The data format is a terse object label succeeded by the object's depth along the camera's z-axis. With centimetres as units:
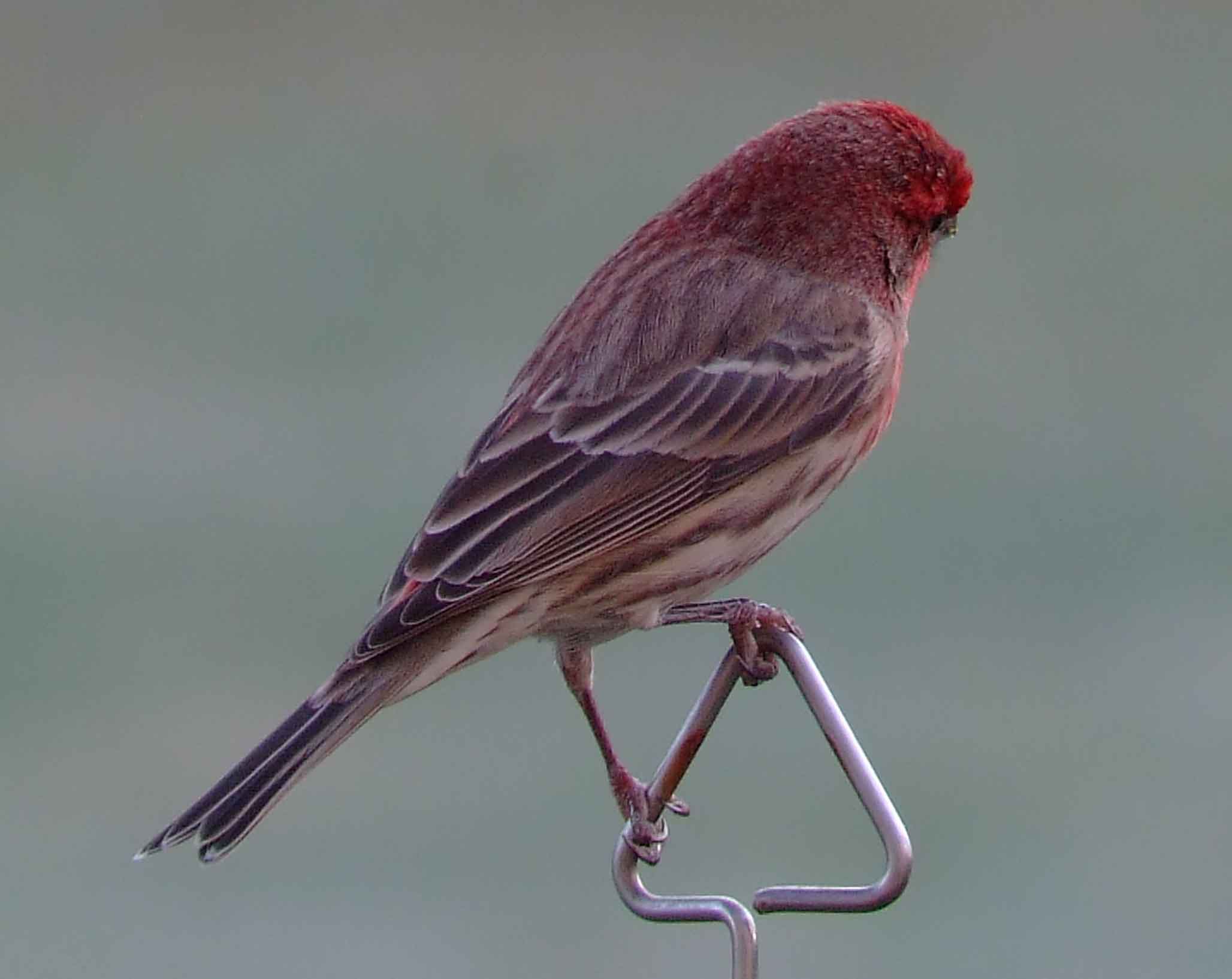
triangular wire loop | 510
